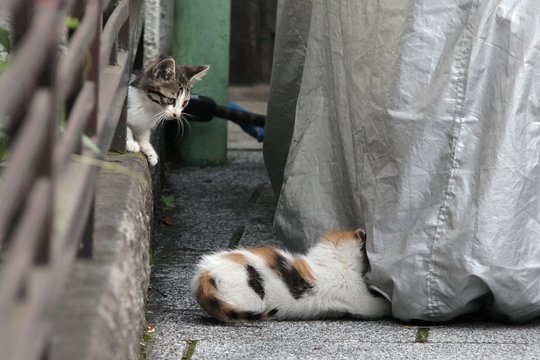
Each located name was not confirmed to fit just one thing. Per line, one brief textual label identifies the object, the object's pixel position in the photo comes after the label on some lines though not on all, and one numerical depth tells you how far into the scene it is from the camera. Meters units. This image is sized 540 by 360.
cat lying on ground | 6.24
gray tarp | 6.25
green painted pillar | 11.17
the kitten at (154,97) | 7.74
